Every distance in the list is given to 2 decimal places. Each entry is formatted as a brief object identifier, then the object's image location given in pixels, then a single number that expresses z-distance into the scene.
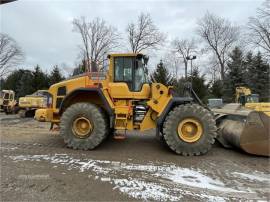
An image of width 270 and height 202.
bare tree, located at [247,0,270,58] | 22.33
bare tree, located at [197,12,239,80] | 27.25
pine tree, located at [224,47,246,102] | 20.60
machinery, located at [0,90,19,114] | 14.57
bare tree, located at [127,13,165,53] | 26.99
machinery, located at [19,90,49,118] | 12.38
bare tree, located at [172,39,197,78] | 29.59
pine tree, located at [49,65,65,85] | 25.50
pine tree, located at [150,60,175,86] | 19.30
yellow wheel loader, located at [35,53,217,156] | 4.28
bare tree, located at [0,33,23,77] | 30.30
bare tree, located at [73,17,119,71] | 28.18
